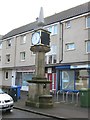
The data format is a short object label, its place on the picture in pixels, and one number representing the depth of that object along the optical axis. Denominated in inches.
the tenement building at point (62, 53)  485.0
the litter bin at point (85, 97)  278.6
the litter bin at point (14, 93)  335.9
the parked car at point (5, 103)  226.8
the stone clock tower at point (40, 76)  271.4
